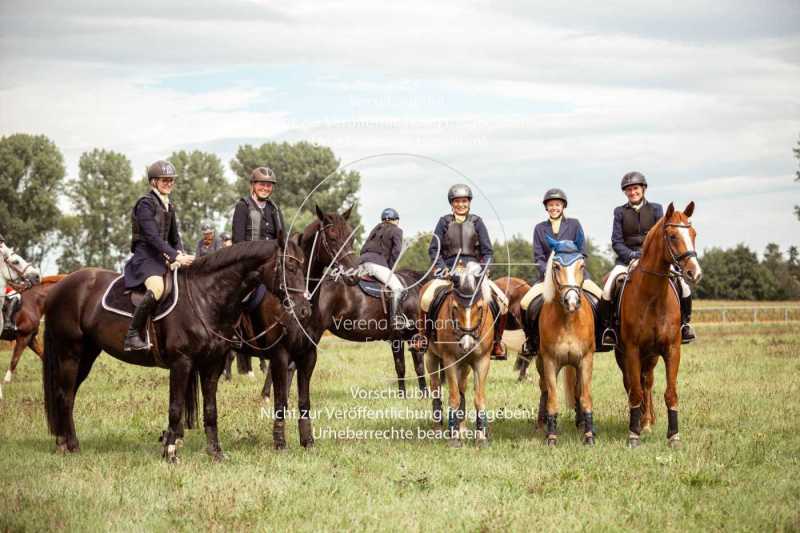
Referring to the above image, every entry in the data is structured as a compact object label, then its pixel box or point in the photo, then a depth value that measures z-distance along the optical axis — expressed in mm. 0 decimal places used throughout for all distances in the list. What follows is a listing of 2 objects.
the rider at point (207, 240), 19609
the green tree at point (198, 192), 66250
